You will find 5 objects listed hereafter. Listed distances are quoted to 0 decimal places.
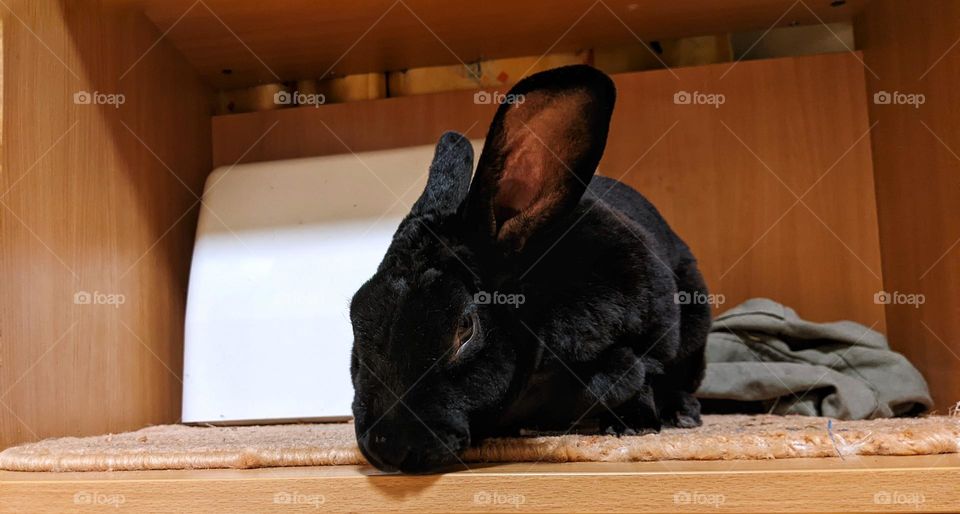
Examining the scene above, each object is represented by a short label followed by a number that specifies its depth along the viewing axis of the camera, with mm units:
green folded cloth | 1175
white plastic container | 1286
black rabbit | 744
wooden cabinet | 1053
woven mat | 727
